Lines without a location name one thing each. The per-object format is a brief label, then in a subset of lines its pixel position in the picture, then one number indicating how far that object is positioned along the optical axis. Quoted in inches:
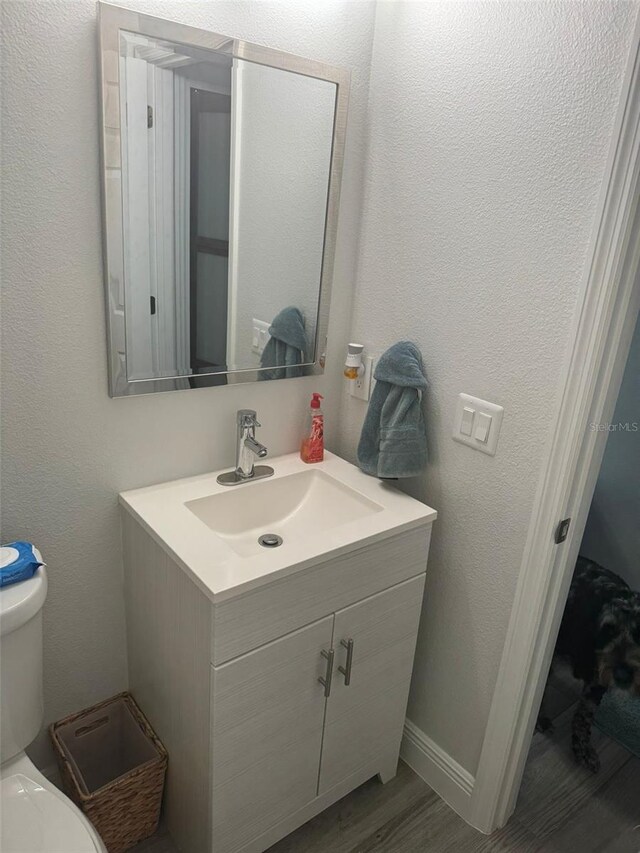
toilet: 42.7
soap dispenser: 65.8
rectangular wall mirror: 48.1
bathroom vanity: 47.9
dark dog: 70.4
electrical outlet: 66.8
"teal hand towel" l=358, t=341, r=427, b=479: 58.6
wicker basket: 54.9
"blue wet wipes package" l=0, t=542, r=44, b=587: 45.7
